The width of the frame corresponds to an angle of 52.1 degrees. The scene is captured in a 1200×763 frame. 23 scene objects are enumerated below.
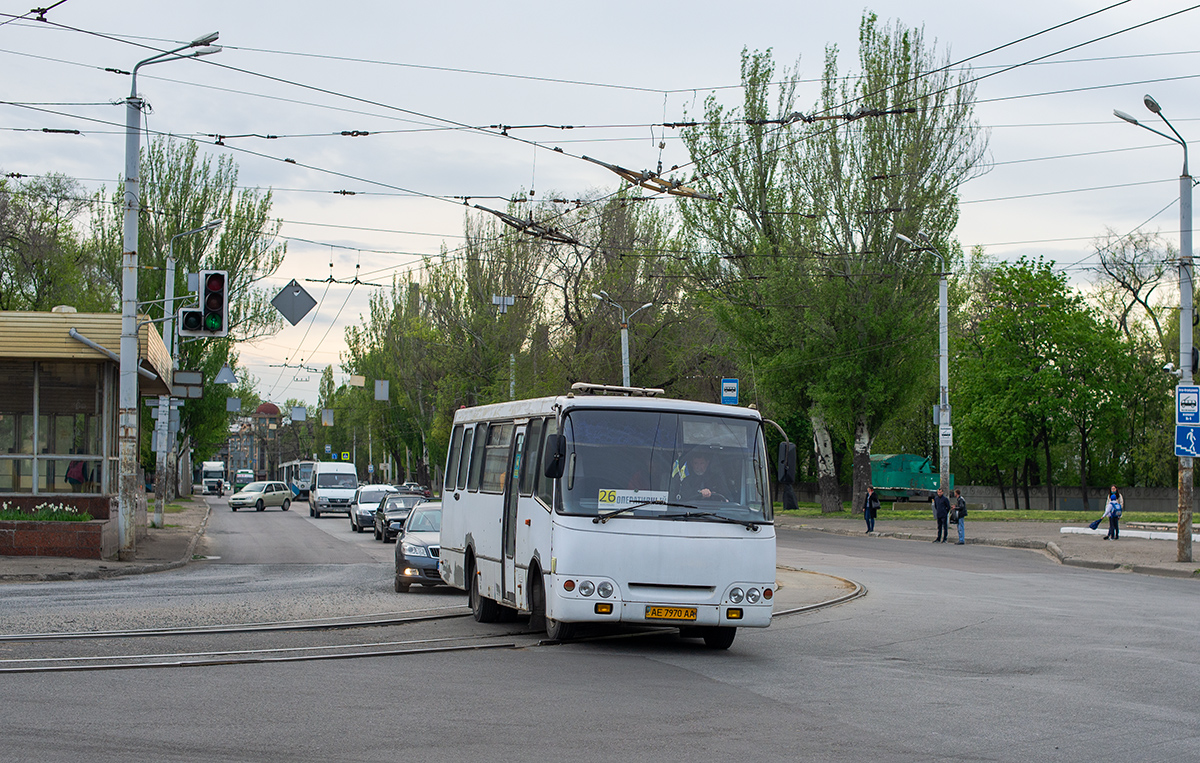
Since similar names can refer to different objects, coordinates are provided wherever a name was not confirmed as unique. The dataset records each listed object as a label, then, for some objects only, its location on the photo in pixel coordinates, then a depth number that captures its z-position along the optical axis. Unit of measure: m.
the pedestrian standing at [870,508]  39.72
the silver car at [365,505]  39.75
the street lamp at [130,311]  22.86
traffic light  20.44
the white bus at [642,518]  11.26
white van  54.47
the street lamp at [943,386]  37.06
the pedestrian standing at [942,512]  34.56
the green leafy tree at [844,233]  43.44
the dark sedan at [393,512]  32.56
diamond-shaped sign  27.22
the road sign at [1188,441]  24.50
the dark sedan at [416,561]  18.31
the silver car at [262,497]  62.88
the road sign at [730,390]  35.03
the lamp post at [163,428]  32.66
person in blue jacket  32.41
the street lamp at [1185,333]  24.72
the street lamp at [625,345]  42.06
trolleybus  90.68
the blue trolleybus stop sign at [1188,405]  24.73
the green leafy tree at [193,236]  51.25
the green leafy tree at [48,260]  49.38
